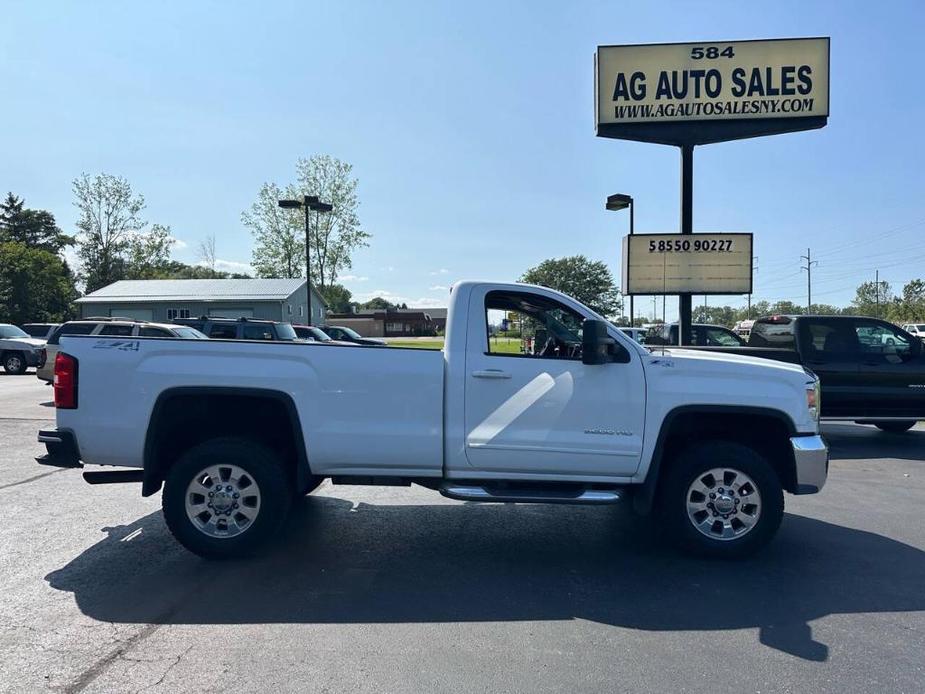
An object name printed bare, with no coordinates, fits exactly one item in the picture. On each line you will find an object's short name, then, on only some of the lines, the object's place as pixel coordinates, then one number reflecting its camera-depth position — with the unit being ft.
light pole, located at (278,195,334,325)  82.07
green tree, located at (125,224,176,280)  208.64
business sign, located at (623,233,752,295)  47.34
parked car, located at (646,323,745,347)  53.42
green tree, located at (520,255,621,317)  191.31
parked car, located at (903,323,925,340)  126.00
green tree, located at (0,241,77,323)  163.12
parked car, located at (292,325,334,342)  71.09
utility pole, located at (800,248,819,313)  274.36
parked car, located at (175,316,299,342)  57.16
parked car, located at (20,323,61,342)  88.28
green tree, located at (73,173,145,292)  199.11
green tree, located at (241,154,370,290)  175.52
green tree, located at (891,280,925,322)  190.50
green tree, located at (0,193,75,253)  248.52
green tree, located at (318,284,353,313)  318.20
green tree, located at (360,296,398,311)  458.09
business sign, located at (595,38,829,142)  43.65
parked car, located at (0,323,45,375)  72.54
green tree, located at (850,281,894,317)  246.47
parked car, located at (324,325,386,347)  87.61
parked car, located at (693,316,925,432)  31.78
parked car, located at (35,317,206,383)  45.54
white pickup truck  15.66
